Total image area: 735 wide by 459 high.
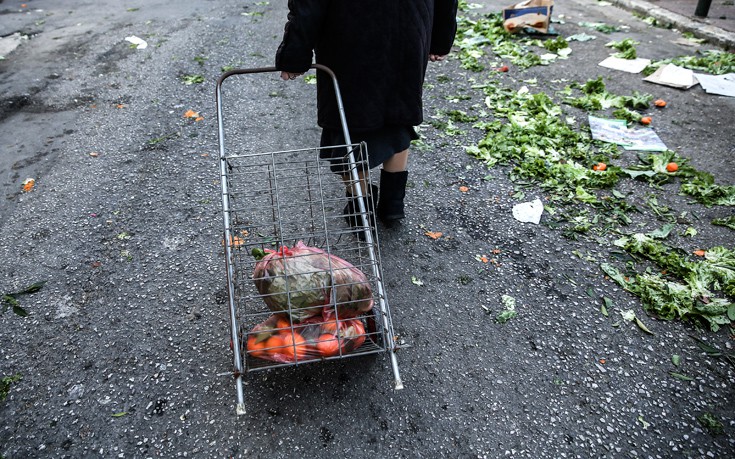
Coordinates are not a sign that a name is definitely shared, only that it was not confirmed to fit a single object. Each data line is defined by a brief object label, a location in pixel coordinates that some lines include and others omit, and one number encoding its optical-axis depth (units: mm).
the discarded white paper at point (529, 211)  3424
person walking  2338
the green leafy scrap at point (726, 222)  3263
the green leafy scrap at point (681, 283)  2637
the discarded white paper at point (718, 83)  5086
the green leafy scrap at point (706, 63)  5570
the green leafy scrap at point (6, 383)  2264
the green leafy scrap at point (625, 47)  5969
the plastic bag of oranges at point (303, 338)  1992
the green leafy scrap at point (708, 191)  3492
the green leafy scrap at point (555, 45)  6316
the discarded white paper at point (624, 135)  4219
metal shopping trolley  1998
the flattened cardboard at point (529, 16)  6625
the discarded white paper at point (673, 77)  5234
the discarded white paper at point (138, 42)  6348
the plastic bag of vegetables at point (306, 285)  2088
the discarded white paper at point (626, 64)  5719
